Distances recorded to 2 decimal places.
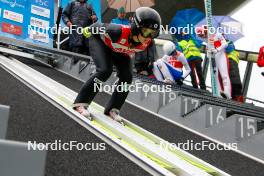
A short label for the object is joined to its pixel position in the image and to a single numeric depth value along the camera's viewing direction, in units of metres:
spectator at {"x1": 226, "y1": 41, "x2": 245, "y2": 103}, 13.74
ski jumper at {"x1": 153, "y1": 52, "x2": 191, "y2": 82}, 15.30
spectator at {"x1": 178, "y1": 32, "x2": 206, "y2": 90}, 16.16
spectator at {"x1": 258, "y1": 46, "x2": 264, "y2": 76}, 14.67
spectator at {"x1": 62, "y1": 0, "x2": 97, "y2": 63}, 15.19
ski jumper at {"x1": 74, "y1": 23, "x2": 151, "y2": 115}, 7.47
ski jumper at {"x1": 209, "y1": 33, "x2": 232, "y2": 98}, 13.42
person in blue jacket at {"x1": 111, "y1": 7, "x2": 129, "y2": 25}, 15.02
